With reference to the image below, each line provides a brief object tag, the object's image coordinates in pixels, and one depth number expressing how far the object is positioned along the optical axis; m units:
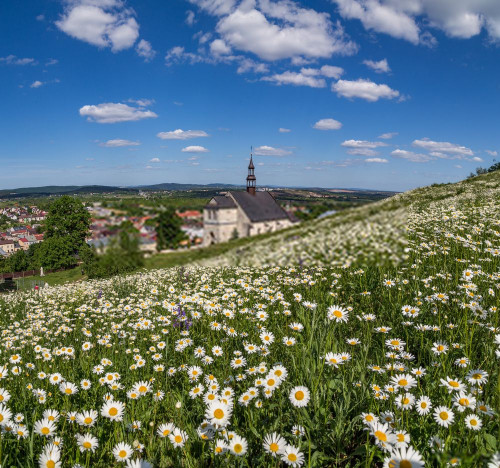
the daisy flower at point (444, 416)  2.27
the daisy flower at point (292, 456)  2.05
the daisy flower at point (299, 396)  2.41
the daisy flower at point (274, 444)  2.17
